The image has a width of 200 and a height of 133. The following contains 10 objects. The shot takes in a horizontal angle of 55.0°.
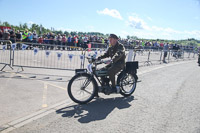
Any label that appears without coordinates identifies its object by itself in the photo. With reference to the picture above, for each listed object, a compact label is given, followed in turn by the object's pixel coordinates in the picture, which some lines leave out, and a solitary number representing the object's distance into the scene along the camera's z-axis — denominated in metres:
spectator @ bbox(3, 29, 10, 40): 17.22
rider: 5.60
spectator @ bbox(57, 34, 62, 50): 22.06
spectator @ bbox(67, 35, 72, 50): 23.06
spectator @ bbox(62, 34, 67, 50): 22.41
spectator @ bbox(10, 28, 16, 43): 18.02
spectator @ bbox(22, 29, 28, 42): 19.15
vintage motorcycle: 5.22
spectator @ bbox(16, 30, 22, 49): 18.34
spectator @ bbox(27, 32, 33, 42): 19.23
